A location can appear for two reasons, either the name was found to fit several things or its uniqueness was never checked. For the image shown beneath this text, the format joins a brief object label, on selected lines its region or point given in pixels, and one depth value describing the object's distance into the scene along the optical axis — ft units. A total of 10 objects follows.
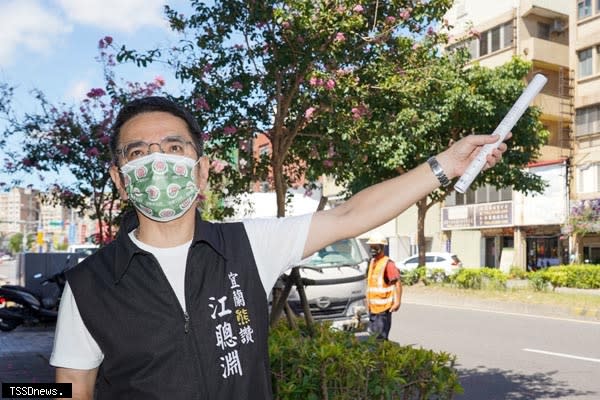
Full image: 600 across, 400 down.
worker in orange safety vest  29.58
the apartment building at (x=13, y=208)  327.37
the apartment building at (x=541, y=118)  103.55
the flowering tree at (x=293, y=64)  18.33
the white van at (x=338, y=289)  31.42
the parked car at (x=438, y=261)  96.43
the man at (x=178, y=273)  6.14
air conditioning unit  108.58
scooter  38.37
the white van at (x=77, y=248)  69.18
